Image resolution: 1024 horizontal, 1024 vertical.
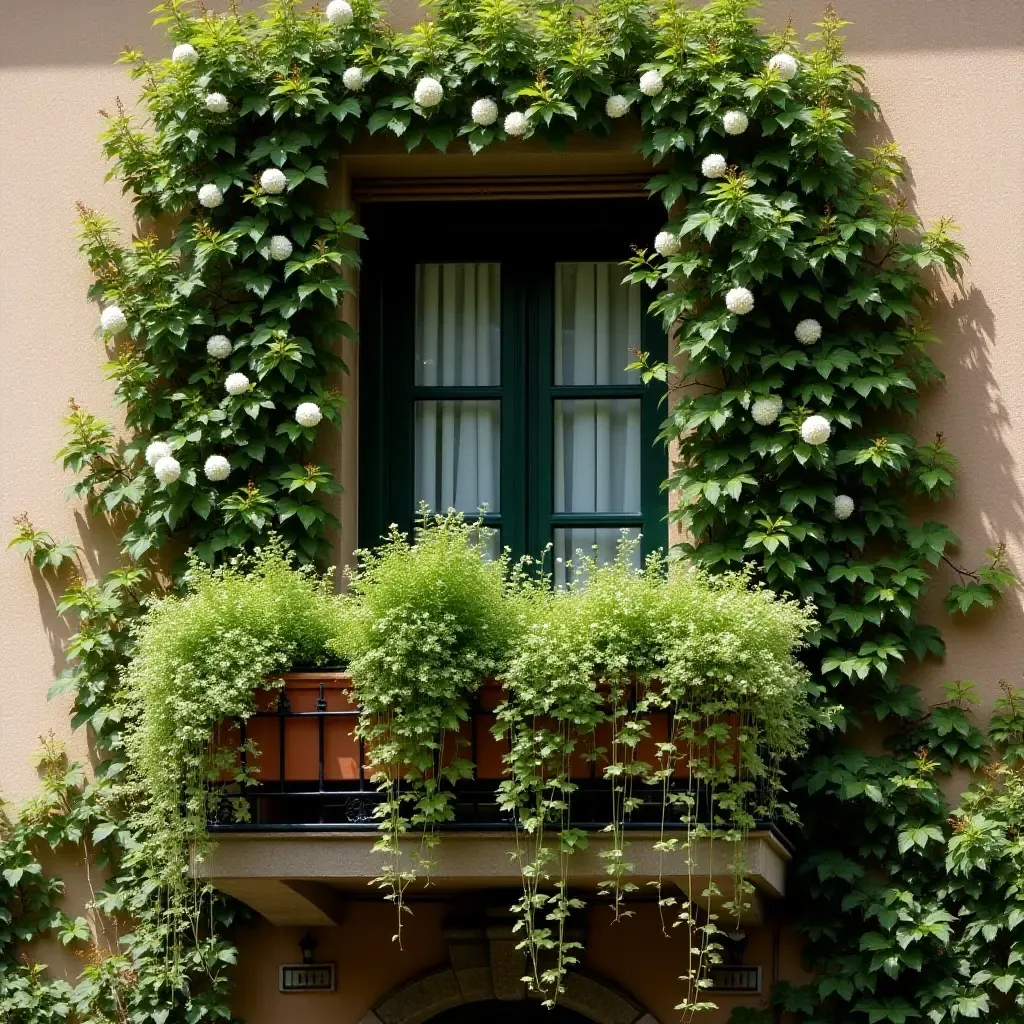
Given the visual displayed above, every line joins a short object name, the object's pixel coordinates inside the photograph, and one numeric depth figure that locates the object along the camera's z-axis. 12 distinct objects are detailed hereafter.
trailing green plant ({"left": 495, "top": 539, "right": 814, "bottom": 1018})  12.68
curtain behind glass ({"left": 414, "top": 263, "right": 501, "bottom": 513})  16.32
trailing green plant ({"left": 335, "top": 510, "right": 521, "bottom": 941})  12.77
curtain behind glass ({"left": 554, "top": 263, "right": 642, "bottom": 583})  16.20
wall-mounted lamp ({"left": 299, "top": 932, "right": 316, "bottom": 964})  14.81
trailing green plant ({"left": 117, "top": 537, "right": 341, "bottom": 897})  12.95
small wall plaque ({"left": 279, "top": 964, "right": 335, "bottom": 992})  14.85
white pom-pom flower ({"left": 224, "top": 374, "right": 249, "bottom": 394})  15.29
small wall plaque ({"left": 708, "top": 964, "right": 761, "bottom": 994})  14.60
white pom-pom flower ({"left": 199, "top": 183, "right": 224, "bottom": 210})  15.48
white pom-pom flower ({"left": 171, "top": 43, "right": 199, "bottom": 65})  15.65
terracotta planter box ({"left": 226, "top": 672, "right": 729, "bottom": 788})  13.13
